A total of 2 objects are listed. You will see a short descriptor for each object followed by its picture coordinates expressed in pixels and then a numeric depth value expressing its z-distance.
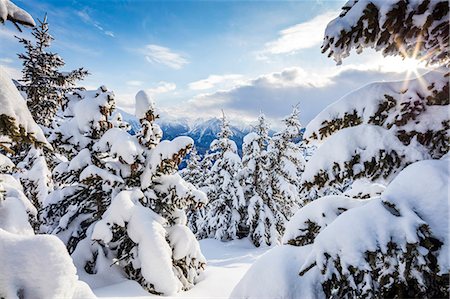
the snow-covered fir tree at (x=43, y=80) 13.96
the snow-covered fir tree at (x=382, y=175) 2.27
